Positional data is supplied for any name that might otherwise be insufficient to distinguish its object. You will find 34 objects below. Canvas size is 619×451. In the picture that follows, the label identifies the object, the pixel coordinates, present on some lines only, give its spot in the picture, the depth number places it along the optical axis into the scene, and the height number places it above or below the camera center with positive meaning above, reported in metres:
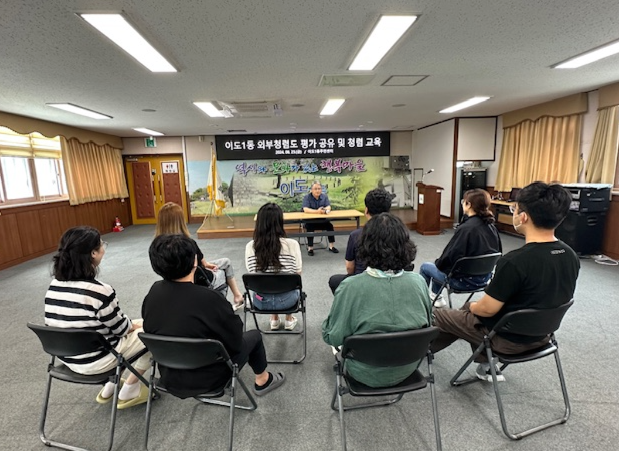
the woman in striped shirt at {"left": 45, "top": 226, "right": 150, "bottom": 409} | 1.46 -0.56
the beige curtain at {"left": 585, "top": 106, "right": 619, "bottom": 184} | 4.27 +0.32
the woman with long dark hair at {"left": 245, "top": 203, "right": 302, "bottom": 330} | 2.23 -0.55
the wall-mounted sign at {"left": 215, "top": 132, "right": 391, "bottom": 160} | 8.30 +0.95
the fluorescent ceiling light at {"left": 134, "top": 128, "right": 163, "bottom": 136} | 6.99 +1.28
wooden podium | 6.11 -0.69
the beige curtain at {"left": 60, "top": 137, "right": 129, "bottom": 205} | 6.29 +0.32
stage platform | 6.50 -1.05
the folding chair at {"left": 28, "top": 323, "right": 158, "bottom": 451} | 1.35 -0.79
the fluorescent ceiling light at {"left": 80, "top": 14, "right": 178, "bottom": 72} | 2.10 +1.16
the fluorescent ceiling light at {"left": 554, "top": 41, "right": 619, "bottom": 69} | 2.88 +1.18
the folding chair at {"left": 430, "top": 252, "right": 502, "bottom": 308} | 2.31 -0.71
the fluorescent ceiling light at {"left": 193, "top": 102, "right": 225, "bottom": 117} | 4.69 +1.22
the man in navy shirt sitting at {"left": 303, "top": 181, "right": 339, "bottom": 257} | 5.17 -0.55
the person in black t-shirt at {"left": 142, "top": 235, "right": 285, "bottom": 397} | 1.33 -0.58
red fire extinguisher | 7.76 -1.06
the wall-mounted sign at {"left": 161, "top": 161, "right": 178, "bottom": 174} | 8.62 +0.46
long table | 4.89 -0.63
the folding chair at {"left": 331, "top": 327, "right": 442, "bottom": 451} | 1.21 -0.76
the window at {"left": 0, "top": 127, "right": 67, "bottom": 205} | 5.13 +0.36
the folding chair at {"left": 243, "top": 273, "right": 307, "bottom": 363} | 2.03 -0.72
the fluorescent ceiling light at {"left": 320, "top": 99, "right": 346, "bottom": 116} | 4.81 +1.24
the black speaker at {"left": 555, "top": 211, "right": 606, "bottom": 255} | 4.39 -0.89
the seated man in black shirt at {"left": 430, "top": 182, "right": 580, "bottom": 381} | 1.43 -0.46
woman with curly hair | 1.32 -0.53
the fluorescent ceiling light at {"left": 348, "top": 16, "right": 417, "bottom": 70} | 2.27 +1.16
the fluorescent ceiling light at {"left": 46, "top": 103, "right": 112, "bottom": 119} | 4.44 +1.21
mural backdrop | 8.61 -0.01
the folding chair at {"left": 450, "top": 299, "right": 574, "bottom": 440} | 1.40 -0.80
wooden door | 8.59 +0.07
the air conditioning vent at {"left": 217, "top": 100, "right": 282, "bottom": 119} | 4.76 +1.23
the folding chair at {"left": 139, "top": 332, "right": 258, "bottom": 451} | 1.24 -0.75
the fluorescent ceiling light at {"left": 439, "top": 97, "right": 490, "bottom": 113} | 4.98 +1.24
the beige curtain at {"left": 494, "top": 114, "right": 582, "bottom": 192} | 4.95 +0.36
